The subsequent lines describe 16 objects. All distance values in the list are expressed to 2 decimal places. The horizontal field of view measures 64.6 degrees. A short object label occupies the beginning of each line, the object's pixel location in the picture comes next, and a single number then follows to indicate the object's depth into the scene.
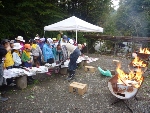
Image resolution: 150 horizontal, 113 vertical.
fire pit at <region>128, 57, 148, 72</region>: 6.55
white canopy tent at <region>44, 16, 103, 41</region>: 7.46
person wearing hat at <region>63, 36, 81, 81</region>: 5.74
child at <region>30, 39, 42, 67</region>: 6.05
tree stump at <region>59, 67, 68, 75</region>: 6.42
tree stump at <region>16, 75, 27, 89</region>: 4.79
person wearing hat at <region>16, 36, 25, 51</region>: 5.87
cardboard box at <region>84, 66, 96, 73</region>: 7.02
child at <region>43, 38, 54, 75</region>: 6.42
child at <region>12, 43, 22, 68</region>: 4.89
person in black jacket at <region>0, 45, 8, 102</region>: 3.80
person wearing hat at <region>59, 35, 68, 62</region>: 6.09
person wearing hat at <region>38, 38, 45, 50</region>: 6.75
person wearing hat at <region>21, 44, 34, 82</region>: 5.28
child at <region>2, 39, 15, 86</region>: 4.47
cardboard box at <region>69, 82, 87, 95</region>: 4.64
